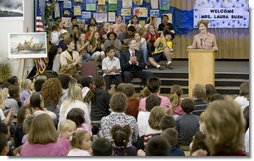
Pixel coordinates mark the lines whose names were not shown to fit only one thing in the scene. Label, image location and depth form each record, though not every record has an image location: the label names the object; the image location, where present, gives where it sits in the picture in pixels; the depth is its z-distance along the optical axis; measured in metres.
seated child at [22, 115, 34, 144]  6.14
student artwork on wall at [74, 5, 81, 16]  16.70
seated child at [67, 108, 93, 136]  6.43
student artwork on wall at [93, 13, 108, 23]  16.67
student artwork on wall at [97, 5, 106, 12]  16.70
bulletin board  16.67
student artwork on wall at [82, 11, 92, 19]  16.67
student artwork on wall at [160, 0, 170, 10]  16.72
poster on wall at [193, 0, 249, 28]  16.22
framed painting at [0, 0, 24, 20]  13.30
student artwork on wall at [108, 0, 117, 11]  16.73
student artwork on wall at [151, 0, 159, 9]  16.70
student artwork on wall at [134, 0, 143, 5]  16.70
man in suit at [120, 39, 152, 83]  12.50
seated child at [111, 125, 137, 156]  5.91
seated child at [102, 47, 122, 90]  12.39
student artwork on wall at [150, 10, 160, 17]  16.67
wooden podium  11.84
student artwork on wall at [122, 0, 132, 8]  16.70
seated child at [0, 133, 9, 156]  5.25
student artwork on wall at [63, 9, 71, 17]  16.53
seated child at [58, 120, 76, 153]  6.02
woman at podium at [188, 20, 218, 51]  12.30
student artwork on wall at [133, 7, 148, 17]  16.70
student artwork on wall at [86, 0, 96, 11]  16.73
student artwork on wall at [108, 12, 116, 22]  16.67
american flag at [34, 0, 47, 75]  13.42
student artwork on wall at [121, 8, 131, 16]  16.67
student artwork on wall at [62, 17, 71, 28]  16.16
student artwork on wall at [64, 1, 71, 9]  16.66
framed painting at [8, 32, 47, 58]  12.43
